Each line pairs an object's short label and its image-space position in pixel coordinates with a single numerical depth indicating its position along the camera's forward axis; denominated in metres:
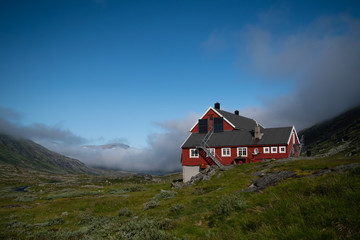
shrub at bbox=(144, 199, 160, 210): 22.03
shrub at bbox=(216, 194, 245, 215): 12.38
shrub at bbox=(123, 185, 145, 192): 47.00
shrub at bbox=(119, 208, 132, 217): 21.32
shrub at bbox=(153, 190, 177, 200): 28.41
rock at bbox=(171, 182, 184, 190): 38.38
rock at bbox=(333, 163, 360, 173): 15.18
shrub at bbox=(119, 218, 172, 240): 10.80
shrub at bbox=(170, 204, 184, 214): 17.38
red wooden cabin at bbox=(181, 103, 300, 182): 44.91
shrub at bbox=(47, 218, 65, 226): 21.61
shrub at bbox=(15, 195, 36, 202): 46.42
